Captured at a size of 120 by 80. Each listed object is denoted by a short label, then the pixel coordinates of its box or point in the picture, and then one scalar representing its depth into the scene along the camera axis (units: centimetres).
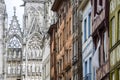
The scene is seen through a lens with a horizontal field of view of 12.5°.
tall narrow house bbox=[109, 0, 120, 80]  2894
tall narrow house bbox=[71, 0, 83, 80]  4383
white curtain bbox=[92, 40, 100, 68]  3438
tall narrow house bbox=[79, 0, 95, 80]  3894
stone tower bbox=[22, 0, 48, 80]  11588
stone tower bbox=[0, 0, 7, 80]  11619
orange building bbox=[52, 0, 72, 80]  5056
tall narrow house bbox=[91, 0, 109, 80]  3216
